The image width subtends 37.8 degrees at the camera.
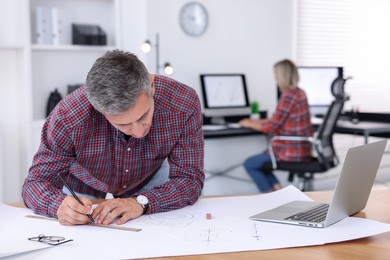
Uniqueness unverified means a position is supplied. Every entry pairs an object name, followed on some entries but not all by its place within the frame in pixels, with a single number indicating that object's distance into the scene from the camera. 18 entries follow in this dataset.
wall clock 4.96
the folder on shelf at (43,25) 4.09
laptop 1.59
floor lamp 4.39
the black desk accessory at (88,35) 4.26
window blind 5.90
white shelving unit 3.90
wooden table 1.38
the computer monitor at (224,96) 4.99
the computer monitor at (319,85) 5.30
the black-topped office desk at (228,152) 5.28
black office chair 4.28
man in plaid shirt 1.63
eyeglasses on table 1.47
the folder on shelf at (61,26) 4.14
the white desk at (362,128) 4.74
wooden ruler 1.60
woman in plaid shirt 4.34
